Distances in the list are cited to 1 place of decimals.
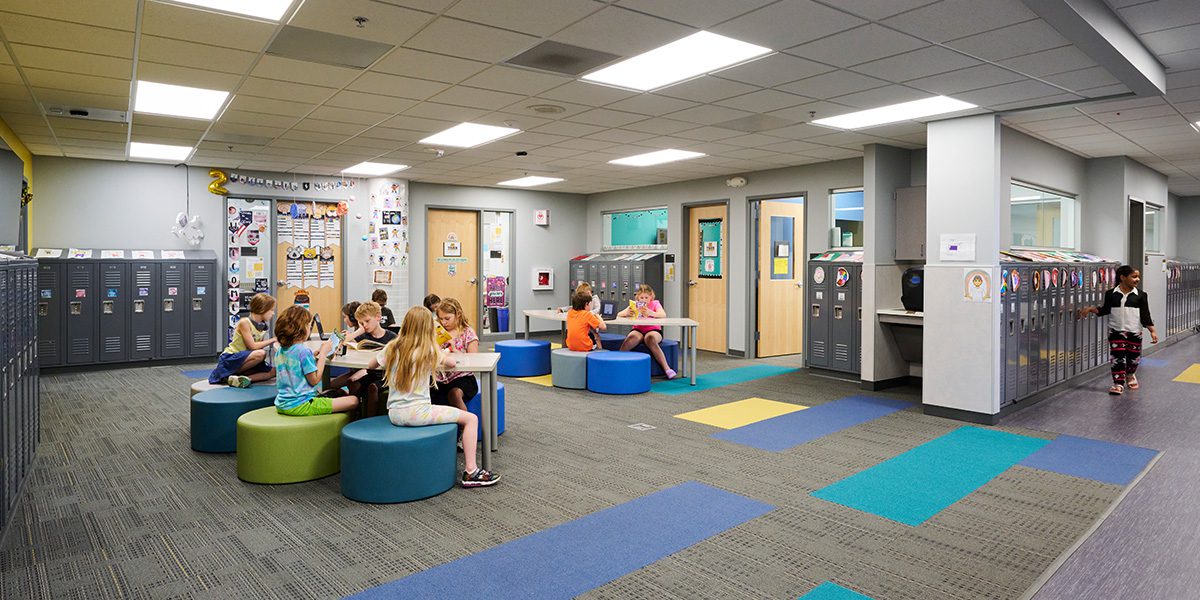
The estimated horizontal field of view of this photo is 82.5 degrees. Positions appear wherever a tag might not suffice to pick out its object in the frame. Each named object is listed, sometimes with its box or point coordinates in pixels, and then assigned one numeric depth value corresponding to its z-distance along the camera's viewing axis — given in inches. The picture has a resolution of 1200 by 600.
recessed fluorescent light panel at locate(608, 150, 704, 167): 327.3
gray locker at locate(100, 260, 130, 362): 333.1
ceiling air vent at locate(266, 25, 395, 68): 162.9
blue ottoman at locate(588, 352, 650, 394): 277.4
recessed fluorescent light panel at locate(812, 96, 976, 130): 224.1
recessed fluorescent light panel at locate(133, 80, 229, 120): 212.5
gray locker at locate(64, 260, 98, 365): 325.4
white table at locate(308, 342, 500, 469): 174.2
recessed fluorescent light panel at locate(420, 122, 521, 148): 273.1
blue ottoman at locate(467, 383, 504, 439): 196.4
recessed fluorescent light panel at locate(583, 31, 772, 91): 168.6
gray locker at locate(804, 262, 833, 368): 328.8
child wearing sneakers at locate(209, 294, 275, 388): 209.6
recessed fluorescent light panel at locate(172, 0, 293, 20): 142.2
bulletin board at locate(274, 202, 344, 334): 395.9
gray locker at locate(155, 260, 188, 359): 347.6
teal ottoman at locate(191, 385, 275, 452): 189.2
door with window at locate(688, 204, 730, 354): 404.2
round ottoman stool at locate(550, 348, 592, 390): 286.4
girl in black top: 283.0
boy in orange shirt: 290.7
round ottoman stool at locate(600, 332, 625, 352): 328.2
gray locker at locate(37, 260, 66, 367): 318.7
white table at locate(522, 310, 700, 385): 295.1
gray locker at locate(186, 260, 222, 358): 354.9
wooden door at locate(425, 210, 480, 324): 446.9
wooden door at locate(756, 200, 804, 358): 385.4
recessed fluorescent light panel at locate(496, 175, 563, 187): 422.0
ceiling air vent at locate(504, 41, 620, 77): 171.3
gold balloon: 363.6
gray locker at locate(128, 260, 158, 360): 340.2
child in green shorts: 167.3
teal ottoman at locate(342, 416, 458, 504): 151.5
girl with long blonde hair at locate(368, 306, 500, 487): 158.7
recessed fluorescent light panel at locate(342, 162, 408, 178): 367.9
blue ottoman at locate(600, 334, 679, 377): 323.9
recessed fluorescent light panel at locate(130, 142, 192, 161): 312.0
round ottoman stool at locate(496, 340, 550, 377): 320.2
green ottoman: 163.8
